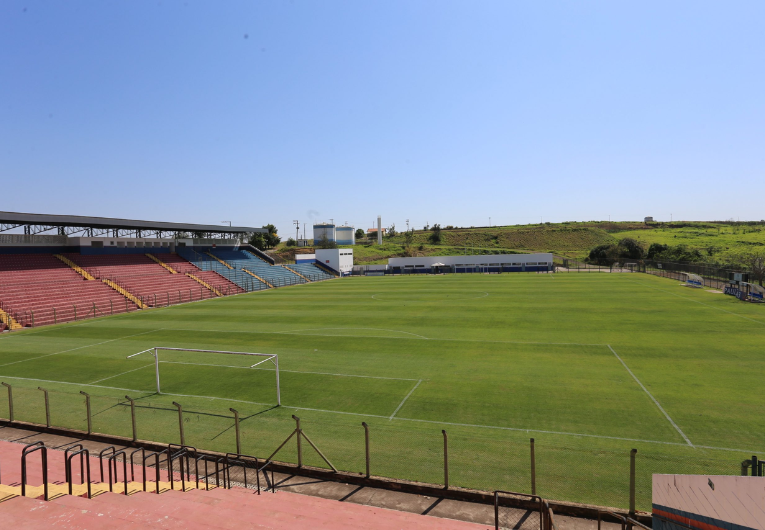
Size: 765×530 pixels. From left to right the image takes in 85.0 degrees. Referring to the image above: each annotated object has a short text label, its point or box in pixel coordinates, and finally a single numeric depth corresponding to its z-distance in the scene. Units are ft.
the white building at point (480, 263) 257.34
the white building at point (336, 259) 259.19
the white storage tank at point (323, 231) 485.15
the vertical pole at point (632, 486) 24.30
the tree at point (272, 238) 392.88
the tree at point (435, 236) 470.23
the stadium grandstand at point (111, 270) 117.60
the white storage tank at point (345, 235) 495.00
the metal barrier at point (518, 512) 25.23
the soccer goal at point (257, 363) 47.06
